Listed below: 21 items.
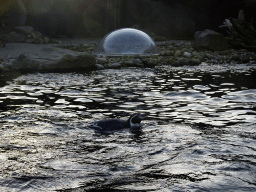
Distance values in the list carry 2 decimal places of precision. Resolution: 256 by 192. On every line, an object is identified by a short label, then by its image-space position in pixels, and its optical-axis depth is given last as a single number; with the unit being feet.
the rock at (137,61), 43.14
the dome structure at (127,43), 49.34
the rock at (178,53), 51.37
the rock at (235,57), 48.31
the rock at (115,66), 41.72
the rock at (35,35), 67.65
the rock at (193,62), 44.96
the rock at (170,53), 52.21
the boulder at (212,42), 58.08
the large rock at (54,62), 38.63
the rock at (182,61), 44.97
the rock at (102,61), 43.83
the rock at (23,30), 67.79
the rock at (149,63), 43.24
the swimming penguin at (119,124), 17.51
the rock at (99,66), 41.27
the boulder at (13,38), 64.33
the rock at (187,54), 50.29
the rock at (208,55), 49.44
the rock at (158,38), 73.77
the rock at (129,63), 42.83
